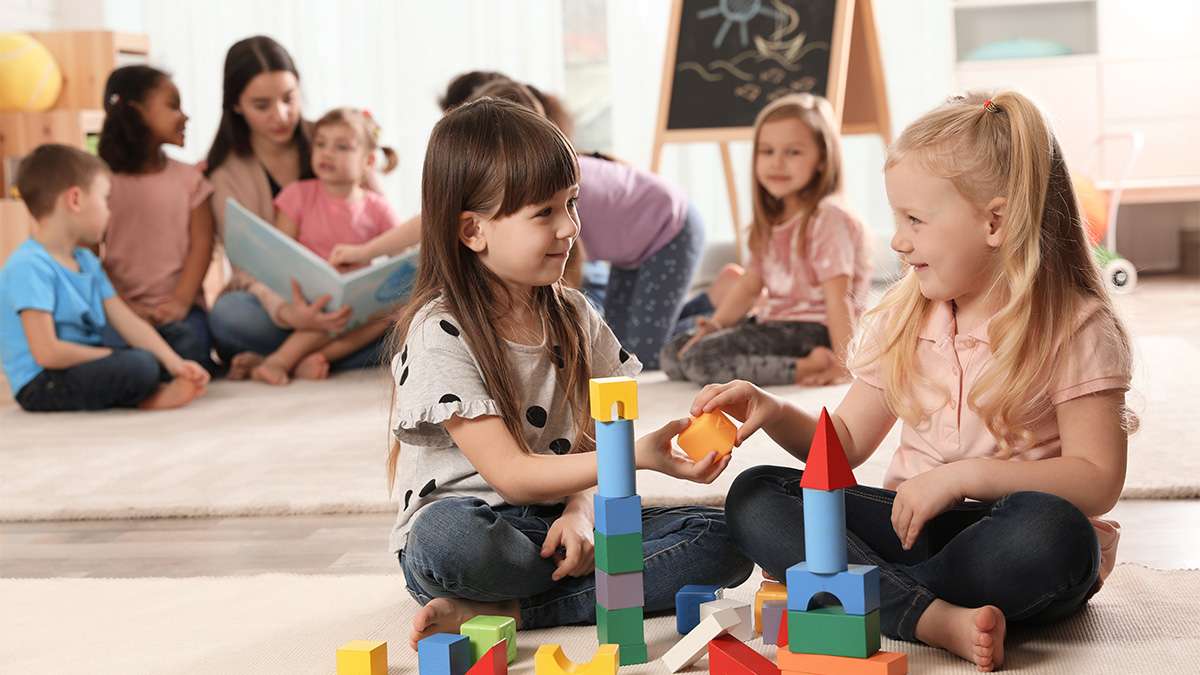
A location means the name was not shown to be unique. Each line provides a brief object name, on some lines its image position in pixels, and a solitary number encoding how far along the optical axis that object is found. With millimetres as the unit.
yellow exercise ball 4943
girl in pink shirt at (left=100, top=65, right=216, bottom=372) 4274
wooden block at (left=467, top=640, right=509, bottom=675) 1947
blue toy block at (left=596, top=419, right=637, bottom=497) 1927
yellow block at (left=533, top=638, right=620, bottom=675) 1920
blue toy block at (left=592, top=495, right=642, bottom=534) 1935
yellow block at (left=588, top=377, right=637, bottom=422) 1921
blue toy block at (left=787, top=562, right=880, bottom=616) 1846
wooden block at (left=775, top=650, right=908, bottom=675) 1853
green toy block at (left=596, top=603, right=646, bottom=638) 1972
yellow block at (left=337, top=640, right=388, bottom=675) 1985
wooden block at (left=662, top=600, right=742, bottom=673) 1955
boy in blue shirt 3796
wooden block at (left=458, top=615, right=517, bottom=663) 2009
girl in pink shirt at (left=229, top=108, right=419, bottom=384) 4256
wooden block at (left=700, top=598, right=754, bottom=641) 2023
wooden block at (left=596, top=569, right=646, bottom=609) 1956
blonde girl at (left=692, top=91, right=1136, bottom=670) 1979
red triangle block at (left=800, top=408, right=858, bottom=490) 1828
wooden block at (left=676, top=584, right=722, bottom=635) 2085
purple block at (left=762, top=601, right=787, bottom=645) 2011
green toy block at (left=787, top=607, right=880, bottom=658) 1853
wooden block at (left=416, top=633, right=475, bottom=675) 1967
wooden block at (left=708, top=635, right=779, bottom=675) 1899
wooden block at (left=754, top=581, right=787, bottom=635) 2044
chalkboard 4899
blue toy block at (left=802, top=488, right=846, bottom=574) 1838
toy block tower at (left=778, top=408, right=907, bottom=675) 1835
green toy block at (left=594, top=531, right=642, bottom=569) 1940
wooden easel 4824
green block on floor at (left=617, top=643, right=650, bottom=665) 1987
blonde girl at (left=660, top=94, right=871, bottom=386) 3625
